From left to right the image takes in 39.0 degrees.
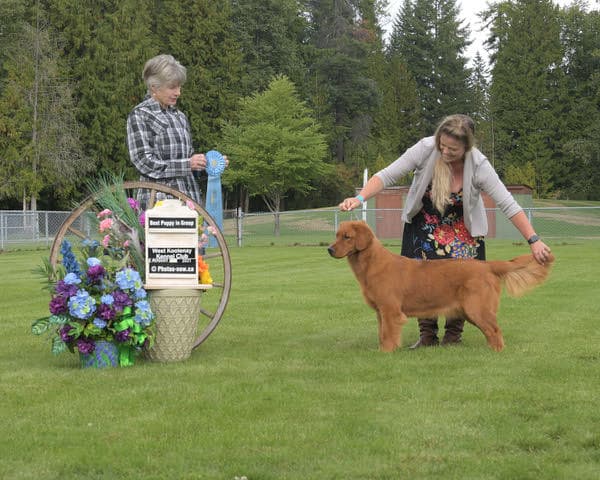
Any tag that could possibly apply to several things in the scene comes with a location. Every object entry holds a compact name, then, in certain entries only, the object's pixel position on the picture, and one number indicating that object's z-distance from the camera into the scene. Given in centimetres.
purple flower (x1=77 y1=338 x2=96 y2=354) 573
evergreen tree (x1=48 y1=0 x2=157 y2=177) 4409
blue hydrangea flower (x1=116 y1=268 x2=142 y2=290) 570
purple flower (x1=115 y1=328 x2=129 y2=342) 570
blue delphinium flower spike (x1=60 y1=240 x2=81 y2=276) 586
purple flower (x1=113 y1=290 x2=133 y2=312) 565
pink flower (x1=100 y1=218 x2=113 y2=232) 589
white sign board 587
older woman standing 605
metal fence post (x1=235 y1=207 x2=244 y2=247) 2788
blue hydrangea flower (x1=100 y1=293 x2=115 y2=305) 564
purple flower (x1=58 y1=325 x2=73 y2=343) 573
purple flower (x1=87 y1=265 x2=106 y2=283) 577
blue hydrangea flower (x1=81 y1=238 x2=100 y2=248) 605
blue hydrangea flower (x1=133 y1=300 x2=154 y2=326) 568
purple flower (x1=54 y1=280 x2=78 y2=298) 570
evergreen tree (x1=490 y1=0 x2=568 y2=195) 5841
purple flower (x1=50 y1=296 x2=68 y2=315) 570
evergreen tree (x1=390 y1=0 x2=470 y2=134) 6850
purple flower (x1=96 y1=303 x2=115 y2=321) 564
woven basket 590
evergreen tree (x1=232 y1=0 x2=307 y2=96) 5678
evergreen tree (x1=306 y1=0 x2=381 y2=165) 6238
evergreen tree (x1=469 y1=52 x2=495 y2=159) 5928
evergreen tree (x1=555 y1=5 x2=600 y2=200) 5569
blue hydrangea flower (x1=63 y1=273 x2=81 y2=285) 567
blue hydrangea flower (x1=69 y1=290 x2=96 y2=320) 561
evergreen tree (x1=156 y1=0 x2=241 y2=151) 5094
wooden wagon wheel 605
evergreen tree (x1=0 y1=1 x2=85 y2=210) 4094
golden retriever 624
